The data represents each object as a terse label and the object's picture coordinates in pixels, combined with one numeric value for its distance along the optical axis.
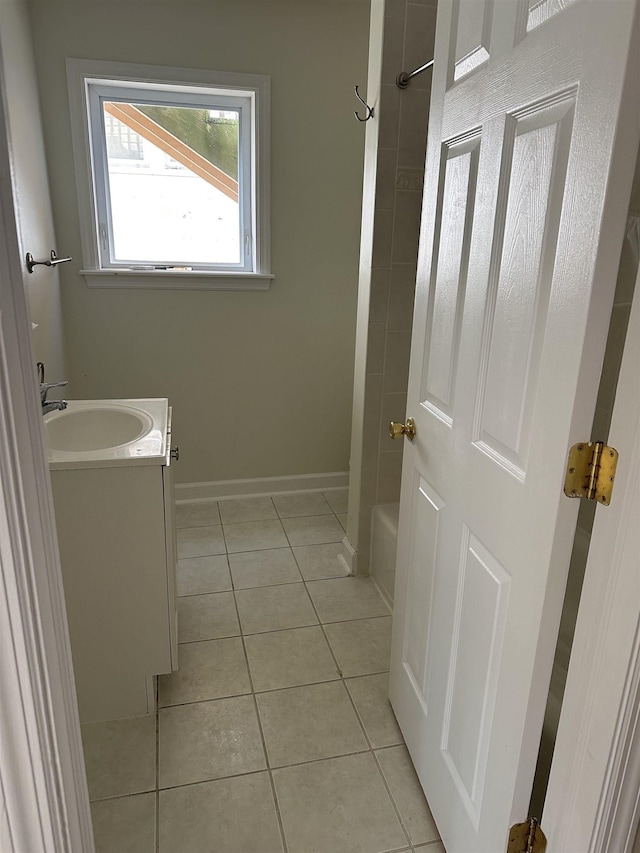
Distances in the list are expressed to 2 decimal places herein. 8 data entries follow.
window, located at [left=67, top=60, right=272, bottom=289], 2.71
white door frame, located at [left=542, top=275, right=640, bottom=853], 0.83
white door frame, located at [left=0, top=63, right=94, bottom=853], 0.62
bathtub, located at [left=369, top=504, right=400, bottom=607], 2.38
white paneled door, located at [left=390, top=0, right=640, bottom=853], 0.84
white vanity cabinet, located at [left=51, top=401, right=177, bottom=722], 1.60
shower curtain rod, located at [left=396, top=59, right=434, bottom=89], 2.08
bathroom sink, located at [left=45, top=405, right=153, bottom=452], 1.95
